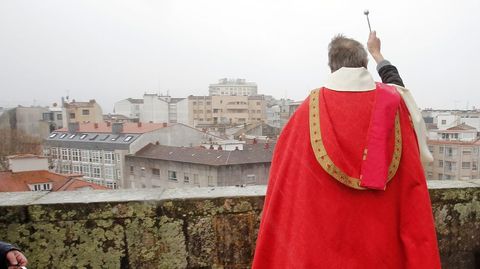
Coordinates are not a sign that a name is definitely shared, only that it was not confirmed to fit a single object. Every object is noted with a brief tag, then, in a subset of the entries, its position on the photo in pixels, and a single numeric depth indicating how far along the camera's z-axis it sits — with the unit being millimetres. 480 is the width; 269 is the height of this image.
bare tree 39012
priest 1774
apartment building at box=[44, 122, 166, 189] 42281
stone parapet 2303
